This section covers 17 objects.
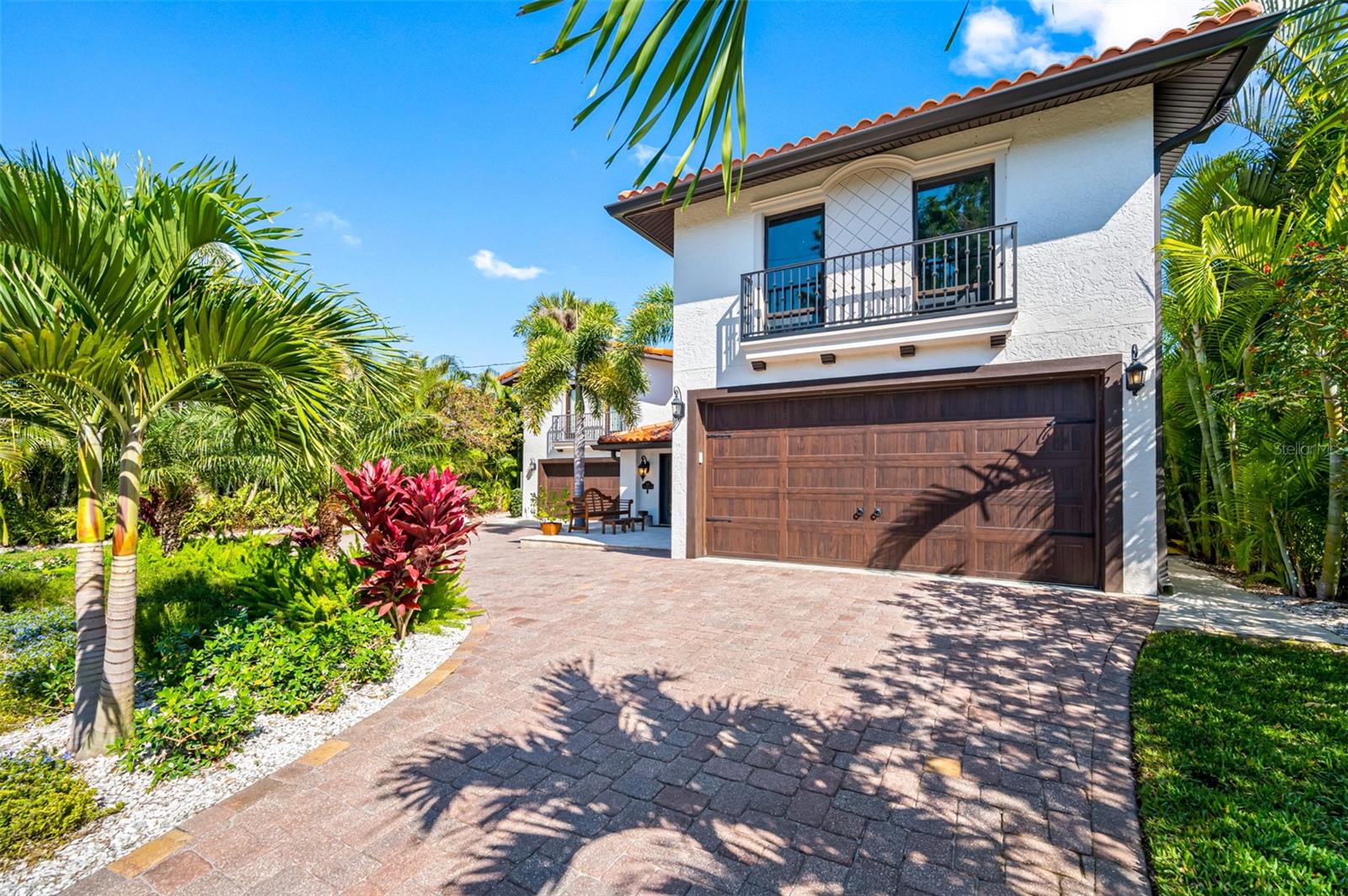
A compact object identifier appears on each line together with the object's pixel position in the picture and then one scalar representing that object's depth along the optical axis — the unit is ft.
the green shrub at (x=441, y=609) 18.19
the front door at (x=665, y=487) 62.03
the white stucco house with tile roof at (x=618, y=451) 60.85
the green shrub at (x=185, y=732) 9.95
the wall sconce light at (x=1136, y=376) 22.22
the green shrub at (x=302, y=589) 15.70
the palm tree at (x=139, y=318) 8.97
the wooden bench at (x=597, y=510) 51.98
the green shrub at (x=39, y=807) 7.91
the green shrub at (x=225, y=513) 32.17
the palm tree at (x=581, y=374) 50.96
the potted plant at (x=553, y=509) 49.22
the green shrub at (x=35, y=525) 41.52
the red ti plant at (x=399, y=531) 16.38
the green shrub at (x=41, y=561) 26.23
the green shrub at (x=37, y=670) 12.72
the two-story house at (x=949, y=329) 22.74
